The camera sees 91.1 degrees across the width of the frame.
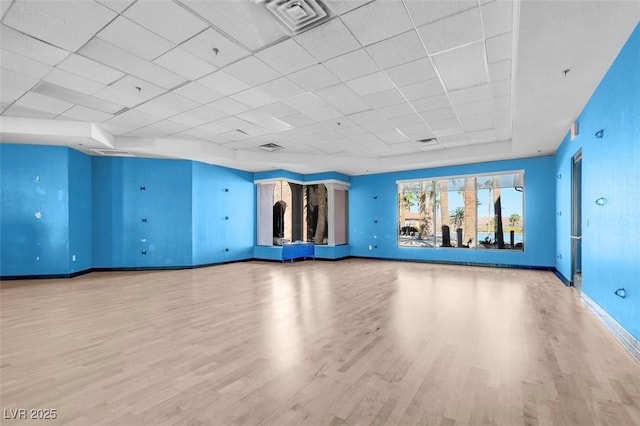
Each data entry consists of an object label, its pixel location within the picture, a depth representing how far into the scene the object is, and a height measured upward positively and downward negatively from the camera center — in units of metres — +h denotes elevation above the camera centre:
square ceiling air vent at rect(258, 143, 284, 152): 8.24 +1.79
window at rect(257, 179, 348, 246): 10.61 +0.03
